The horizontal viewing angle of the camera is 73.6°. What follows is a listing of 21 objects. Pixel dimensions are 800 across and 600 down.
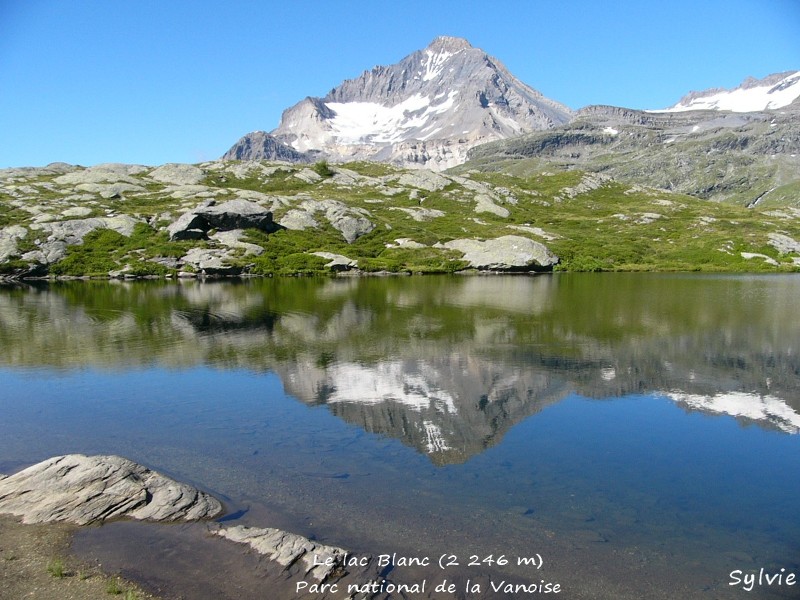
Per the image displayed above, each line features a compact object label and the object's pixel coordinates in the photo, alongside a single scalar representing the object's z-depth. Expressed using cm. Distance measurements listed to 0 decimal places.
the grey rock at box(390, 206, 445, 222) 16774
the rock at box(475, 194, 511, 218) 18079
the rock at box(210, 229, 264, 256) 12469
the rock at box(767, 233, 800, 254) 14250
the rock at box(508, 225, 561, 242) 14750
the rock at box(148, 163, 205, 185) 19775
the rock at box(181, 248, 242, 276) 11494
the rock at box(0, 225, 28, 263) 11276
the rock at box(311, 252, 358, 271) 11819
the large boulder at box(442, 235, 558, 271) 12156
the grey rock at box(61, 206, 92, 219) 13612
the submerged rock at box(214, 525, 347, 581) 1263
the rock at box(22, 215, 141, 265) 11710
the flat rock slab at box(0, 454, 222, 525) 1506
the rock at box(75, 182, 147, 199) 16525
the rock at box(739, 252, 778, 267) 13102
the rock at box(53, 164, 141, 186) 17988
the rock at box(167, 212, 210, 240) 12750
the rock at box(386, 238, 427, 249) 13625
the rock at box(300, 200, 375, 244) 14512
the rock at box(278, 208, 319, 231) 14662
